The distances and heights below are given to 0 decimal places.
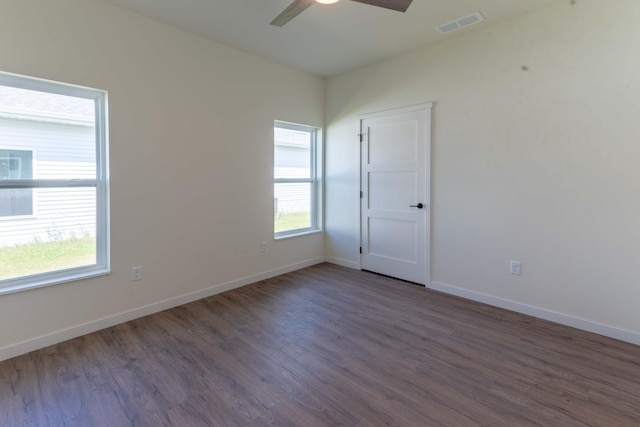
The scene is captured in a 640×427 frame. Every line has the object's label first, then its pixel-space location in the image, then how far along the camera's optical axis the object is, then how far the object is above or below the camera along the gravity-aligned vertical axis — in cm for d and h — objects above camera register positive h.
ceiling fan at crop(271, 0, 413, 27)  208 +139
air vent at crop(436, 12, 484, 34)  291 +179
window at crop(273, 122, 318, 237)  430 +41
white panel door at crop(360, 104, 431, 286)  371 +20
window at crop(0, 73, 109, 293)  236 +20
